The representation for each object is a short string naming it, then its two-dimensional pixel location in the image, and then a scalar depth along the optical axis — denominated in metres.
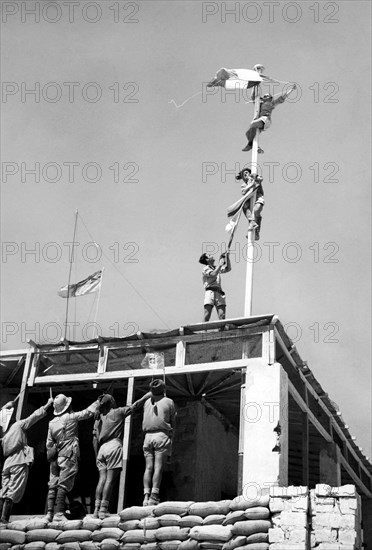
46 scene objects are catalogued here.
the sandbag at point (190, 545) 12.16
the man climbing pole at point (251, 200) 16.83
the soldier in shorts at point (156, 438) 13.43
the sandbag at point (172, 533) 12.34
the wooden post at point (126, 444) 13.97
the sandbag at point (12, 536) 13.27
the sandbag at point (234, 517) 12.12
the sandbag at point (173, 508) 12.59
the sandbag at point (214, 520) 12.31
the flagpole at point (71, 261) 17.62
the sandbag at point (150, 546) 12.41
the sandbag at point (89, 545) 12.73
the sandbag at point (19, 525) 13.45
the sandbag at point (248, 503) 12.10
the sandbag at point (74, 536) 12.89
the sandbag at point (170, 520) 12.48
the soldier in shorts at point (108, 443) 13.62
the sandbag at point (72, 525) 13.08
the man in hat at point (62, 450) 13.77
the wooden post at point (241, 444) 13.40
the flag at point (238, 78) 18.27
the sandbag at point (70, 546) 12.83
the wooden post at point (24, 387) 15.41
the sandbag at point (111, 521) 12.92
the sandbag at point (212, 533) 12.08
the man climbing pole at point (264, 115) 17.78
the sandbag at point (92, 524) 12.98
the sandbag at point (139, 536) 12.48
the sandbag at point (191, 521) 12.38
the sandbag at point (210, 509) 12.41
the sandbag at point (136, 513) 12.80
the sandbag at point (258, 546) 11.73
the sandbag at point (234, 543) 11.89
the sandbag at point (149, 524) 12.56
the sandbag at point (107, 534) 12.72
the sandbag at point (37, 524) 13.34
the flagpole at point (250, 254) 15.77
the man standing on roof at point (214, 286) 16.36
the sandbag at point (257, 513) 11.95
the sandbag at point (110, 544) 12.60
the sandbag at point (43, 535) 13.09
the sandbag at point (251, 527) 11.84
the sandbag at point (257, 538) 11.79
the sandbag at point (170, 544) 12.30
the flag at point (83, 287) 17.52
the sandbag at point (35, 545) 13.07
